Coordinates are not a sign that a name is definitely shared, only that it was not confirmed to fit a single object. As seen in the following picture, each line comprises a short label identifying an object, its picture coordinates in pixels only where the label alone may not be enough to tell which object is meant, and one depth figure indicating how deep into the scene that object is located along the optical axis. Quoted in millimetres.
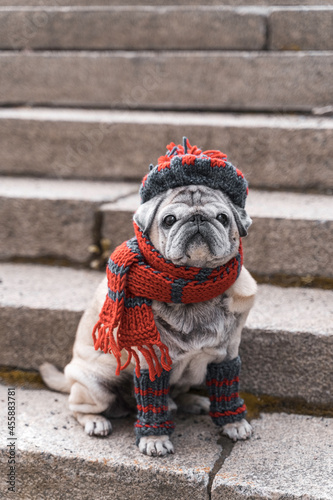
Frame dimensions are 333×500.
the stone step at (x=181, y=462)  1892
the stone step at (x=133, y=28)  3869
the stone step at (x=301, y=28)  3720
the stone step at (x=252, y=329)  2330
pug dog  1801
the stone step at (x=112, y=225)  2705
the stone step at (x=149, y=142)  3148
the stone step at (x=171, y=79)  3551
